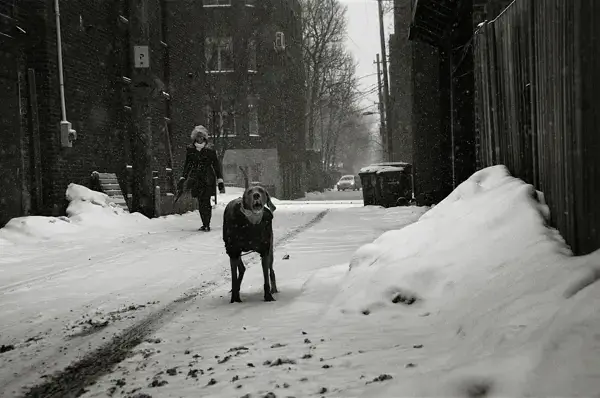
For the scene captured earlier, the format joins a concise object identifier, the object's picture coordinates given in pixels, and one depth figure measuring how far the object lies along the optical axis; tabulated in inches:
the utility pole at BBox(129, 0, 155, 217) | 602.5
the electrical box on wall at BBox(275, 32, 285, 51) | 1622.8
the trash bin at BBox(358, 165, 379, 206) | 758.5
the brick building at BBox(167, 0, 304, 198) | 1247.5
